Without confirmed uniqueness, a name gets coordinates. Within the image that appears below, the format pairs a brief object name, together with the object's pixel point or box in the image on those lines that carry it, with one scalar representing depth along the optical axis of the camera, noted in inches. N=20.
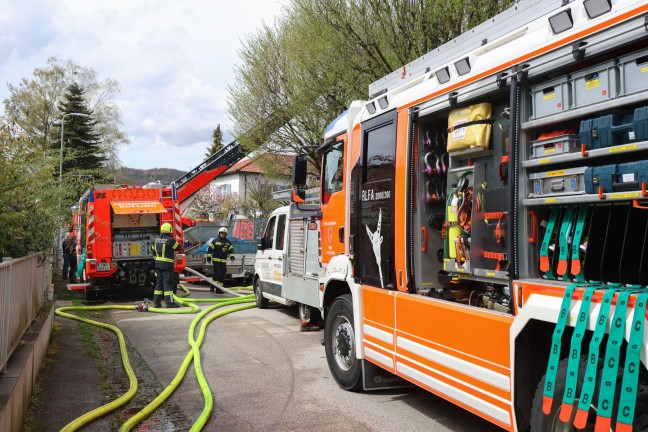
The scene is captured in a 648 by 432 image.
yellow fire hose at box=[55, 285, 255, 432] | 190.7
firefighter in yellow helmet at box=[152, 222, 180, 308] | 472.4
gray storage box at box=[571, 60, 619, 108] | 124.4
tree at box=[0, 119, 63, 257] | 247.3
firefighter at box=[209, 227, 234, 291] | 636.7
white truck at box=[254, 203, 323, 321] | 363.3
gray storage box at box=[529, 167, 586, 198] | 132.7
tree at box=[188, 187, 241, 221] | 2021.4
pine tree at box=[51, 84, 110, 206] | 1330.0
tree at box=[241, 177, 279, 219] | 1688.0
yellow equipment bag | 168.6
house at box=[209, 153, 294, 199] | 2155.0
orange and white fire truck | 118.6
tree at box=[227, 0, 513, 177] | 540.1
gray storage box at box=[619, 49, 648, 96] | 117.5
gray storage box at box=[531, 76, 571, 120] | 136.0
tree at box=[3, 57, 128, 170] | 1477.1
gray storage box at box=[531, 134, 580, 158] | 134.0
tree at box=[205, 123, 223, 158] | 3004.4
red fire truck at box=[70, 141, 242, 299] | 526.0
